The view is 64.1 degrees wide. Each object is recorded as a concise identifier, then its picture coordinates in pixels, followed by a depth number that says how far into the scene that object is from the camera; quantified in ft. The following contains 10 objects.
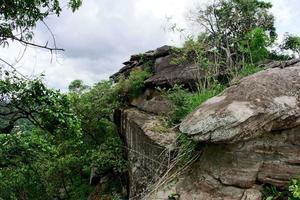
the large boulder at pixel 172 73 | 23.10
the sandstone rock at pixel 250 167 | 12.99
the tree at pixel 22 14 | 12.50
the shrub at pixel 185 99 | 17.55
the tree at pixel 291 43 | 26.30
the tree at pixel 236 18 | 28.04
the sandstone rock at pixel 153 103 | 22.36
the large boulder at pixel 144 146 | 17.45
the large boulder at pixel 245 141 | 12.70
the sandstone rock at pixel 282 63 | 16.36
